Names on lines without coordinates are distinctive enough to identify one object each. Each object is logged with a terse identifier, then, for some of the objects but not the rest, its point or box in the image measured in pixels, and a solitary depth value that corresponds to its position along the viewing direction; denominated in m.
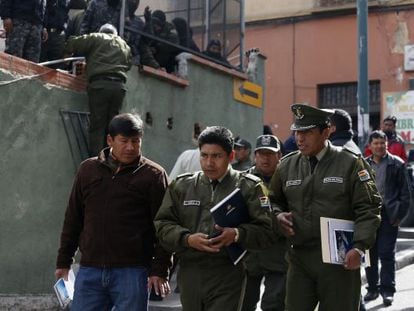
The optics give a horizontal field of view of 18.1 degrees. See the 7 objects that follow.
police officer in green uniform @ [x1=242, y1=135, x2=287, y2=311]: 10.16
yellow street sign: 22.40
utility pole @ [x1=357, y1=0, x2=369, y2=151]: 20.65
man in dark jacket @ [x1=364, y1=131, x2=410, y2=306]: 14.01
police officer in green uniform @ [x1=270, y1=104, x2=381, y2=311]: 8.34
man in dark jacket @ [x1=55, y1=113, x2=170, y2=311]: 8.25
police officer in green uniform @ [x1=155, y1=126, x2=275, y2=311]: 7.75
